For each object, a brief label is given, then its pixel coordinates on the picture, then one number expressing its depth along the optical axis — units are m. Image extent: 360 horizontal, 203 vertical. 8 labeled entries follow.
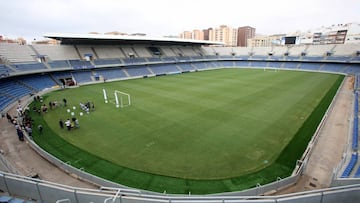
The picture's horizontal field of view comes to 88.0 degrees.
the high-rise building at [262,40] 125.61
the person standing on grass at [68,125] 15.05
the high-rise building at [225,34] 137.25
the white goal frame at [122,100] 21.14
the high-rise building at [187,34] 159.75
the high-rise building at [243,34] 154.62
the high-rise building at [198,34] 155.25
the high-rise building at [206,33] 156.00
